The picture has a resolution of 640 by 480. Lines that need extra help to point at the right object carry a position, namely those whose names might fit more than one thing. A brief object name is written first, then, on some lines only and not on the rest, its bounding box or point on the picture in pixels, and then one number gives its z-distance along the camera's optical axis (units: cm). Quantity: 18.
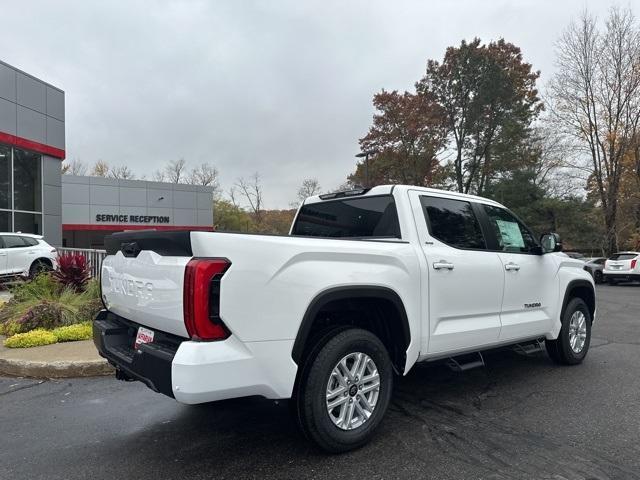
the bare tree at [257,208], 6938
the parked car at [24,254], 1246
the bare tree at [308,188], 6142
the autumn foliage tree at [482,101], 3238
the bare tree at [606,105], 2678
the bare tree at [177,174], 7006
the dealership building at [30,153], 1622
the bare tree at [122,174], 6409
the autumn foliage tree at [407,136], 3156
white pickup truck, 273
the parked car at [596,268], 2205
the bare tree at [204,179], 6966
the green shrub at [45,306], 695
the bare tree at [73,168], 5706
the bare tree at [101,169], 6338
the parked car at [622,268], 2009
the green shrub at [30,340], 610
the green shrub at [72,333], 642
